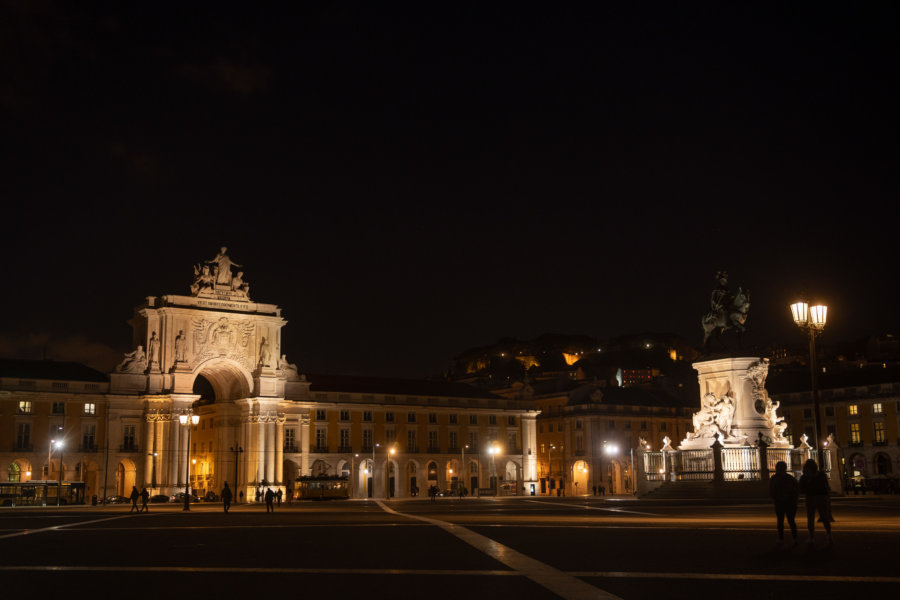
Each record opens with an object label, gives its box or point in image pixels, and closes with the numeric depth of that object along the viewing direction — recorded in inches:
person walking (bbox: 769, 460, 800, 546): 768.3
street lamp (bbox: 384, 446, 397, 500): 3668.3
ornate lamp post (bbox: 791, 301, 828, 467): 1016.2
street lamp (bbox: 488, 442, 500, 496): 4084.2
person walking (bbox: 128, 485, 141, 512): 2024.9
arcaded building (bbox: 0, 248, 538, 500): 3262.8
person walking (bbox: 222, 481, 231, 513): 1904.4
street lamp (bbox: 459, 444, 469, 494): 3993.9
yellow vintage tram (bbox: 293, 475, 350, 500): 3139.8
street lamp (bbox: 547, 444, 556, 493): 4432.8
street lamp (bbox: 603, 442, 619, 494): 4151.1
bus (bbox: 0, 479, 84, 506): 2674.7
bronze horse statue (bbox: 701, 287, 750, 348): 1834.4
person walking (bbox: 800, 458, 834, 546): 754.8
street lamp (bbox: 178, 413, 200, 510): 2094.1
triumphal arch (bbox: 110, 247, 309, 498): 3353.8
